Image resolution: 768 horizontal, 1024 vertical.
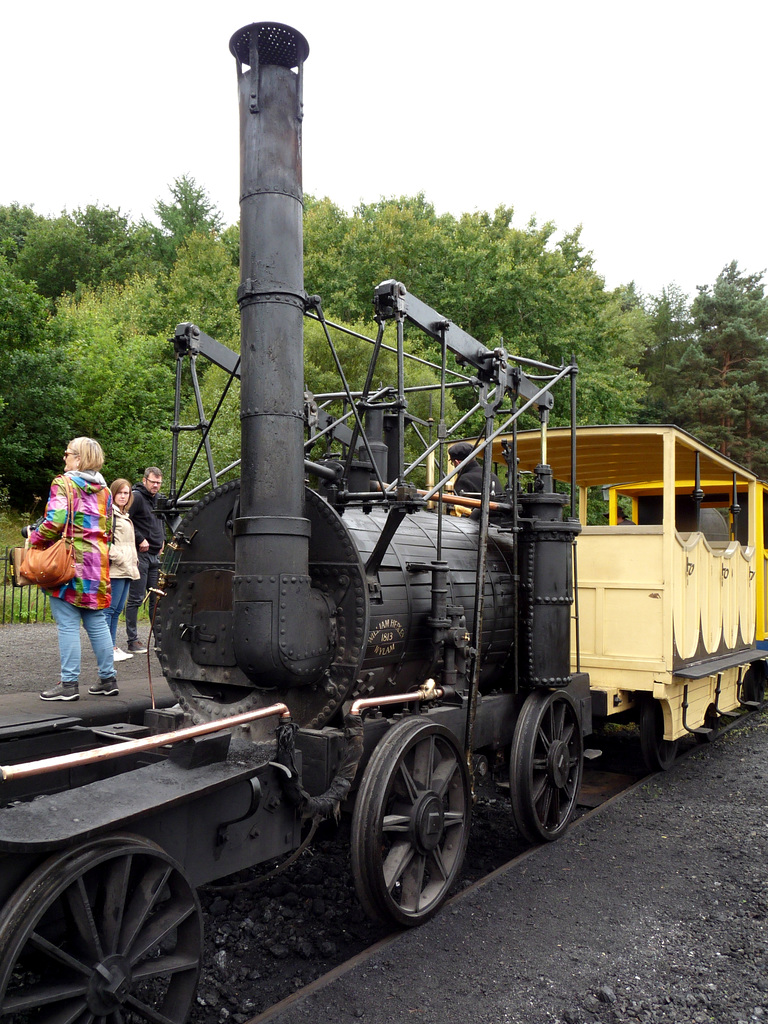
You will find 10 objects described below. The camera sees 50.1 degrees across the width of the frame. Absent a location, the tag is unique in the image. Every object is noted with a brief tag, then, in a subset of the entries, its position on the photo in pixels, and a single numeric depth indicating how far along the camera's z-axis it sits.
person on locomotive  6.21
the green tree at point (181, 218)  35.53
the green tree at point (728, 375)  33.19
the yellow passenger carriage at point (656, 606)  6.15
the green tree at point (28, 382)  17.69
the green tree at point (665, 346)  37.06
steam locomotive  2.52
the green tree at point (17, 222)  33.94
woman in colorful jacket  4.74
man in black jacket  7.88
